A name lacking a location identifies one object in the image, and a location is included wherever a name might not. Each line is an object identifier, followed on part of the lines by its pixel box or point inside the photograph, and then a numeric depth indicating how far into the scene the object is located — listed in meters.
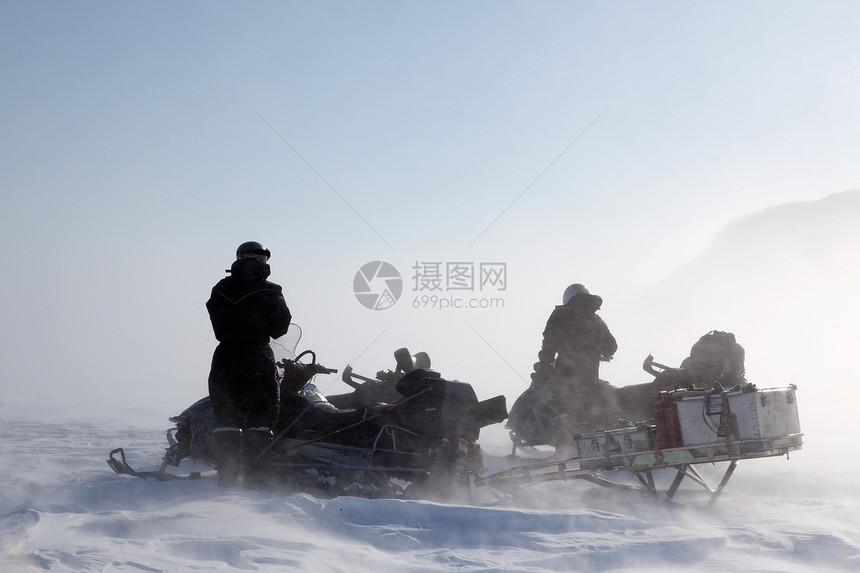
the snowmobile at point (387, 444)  6.34
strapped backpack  8.31
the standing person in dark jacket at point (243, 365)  6.23
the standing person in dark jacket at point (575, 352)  8.84
